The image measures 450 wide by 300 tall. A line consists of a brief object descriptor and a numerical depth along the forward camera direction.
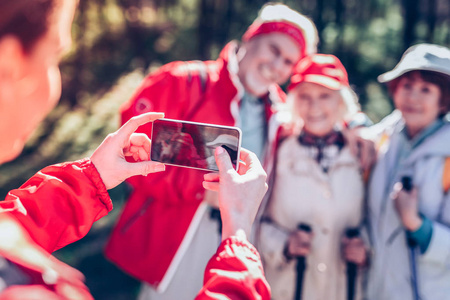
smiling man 2.12
